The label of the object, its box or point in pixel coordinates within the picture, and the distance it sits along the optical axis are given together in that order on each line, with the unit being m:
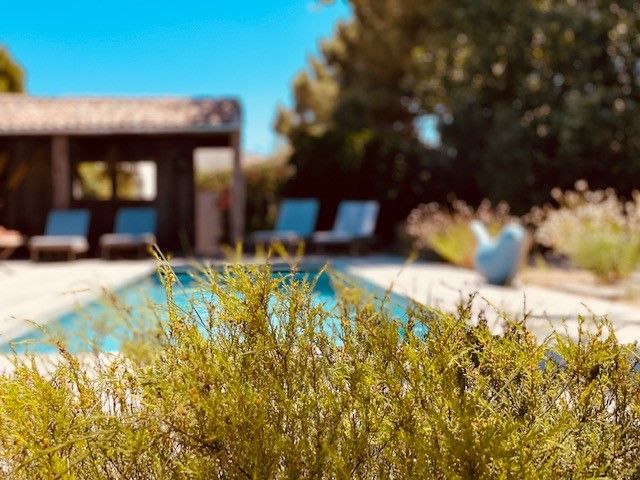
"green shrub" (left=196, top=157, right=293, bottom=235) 17.91
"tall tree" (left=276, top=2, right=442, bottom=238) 15.73
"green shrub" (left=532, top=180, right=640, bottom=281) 9.19
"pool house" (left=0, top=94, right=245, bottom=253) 15.67
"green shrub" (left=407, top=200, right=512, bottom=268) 11.57
